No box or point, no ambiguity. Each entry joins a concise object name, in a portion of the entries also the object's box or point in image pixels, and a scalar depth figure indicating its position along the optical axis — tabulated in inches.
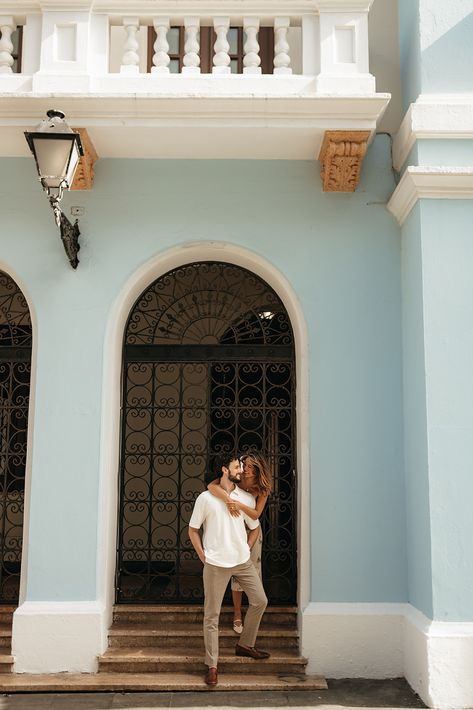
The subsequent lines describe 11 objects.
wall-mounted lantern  237.5
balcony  267.7
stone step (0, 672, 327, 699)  252.2
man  254.1
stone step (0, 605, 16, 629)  289.1
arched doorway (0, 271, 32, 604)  303.3
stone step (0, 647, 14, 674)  262.8
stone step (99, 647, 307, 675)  263.1
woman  269.0
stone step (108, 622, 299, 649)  274.1
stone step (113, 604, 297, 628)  284.5
